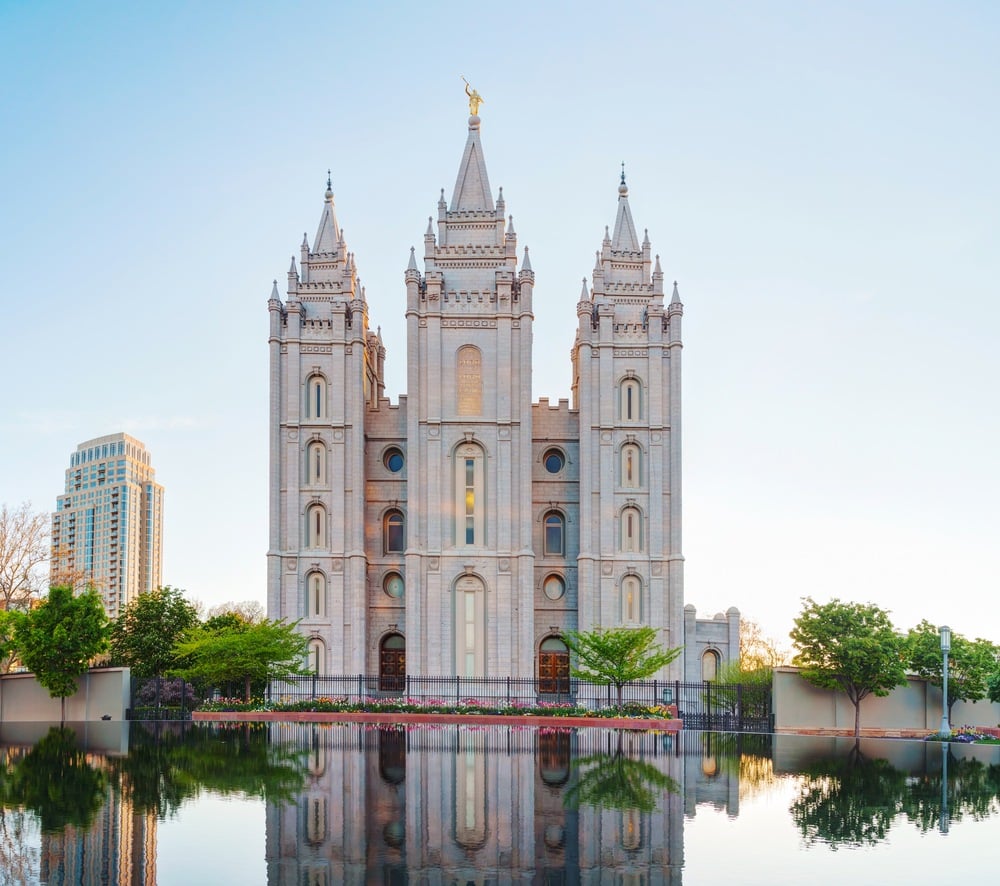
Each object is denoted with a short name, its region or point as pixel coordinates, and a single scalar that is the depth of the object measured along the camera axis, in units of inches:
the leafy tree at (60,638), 1487.5
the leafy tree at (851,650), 1493.6
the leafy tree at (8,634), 1528.1
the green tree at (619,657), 1482.5
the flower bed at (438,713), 1396.4
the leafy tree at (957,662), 1536.7
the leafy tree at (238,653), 1518.2
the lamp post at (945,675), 1322.6
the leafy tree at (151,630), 1924.2
